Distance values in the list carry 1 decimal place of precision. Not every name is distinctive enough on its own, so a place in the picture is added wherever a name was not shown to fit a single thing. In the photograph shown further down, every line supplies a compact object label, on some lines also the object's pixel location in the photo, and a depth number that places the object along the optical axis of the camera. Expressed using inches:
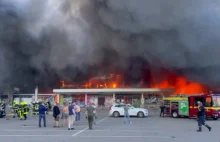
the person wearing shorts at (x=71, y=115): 737.2
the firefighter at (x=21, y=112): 1038.6
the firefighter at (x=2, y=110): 1145.5
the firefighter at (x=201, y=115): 682.1
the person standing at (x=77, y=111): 938.4
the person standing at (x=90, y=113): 716.0
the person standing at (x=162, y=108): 1213.2
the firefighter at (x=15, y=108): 1168.5
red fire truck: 1088.8
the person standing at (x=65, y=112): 784.9
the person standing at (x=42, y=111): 795.1
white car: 1207.6
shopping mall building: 1907.0
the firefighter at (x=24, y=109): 1035.9
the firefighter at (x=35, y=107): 1318.4
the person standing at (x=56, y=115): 777.6
